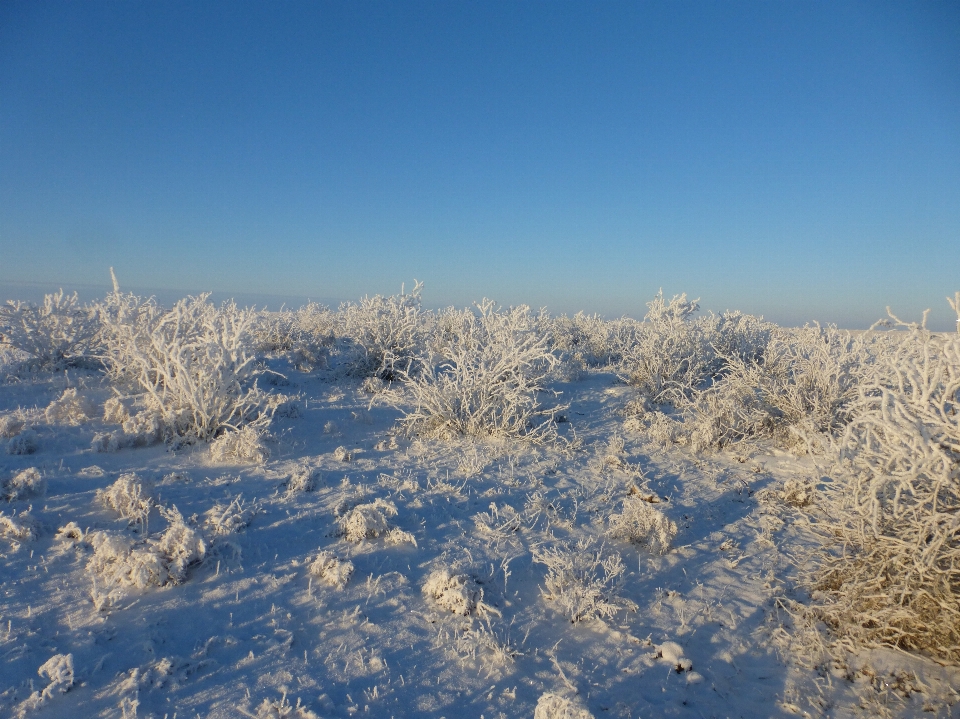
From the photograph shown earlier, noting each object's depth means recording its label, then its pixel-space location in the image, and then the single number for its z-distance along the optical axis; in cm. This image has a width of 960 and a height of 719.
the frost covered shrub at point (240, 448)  486
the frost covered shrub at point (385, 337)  916
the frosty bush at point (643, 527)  382
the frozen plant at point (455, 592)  297
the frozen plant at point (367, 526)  362
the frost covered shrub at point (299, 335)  1004
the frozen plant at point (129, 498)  355
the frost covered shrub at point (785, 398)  606
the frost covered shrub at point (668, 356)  825
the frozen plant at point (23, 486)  370
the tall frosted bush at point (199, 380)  523
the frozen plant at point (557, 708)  215
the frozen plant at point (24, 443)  461
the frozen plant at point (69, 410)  539
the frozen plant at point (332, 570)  310
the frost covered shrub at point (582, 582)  301
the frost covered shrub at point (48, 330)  759
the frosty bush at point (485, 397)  600
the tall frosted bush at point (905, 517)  252
